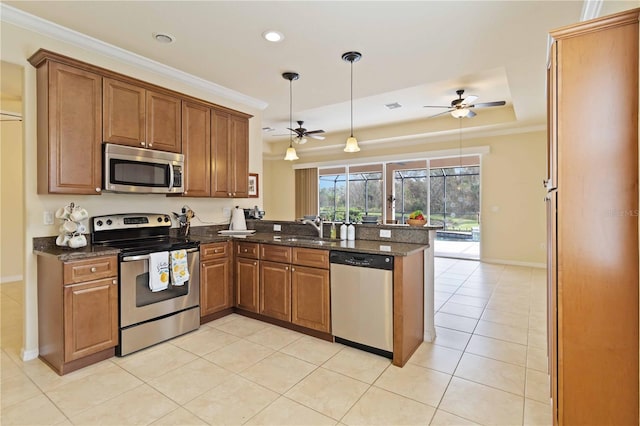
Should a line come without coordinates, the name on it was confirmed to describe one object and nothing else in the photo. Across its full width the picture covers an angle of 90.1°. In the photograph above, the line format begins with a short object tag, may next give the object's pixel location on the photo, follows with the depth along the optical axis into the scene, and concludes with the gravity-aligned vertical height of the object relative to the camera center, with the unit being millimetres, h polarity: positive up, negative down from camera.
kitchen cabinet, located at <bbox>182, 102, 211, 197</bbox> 3541 +732
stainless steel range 2678 -661
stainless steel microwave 2865 +410
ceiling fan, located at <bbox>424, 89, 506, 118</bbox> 4782 +1630
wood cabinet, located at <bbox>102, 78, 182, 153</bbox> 2895 +935
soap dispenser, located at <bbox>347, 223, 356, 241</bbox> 3293 -209
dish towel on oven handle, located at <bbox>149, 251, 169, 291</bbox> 2754 -511
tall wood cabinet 1359 -29
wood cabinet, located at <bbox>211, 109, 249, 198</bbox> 3877 +732
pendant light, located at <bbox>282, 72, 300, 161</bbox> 3701 +1597
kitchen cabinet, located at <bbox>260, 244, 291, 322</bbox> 3186 -713
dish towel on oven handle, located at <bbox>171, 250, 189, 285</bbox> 2911 -510
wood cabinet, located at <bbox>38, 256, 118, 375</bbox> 2377 -769
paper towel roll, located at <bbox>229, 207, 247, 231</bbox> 4195 -116
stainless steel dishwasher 2590 -752
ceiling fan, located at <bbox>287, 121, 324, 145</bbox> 5984 +1511
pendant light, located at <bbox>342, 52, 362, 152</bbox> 3211 +1588
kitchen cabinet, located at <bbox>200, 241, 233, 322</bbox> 3359 -731
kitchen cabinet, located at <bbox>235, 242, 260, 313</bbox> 3447 -709
